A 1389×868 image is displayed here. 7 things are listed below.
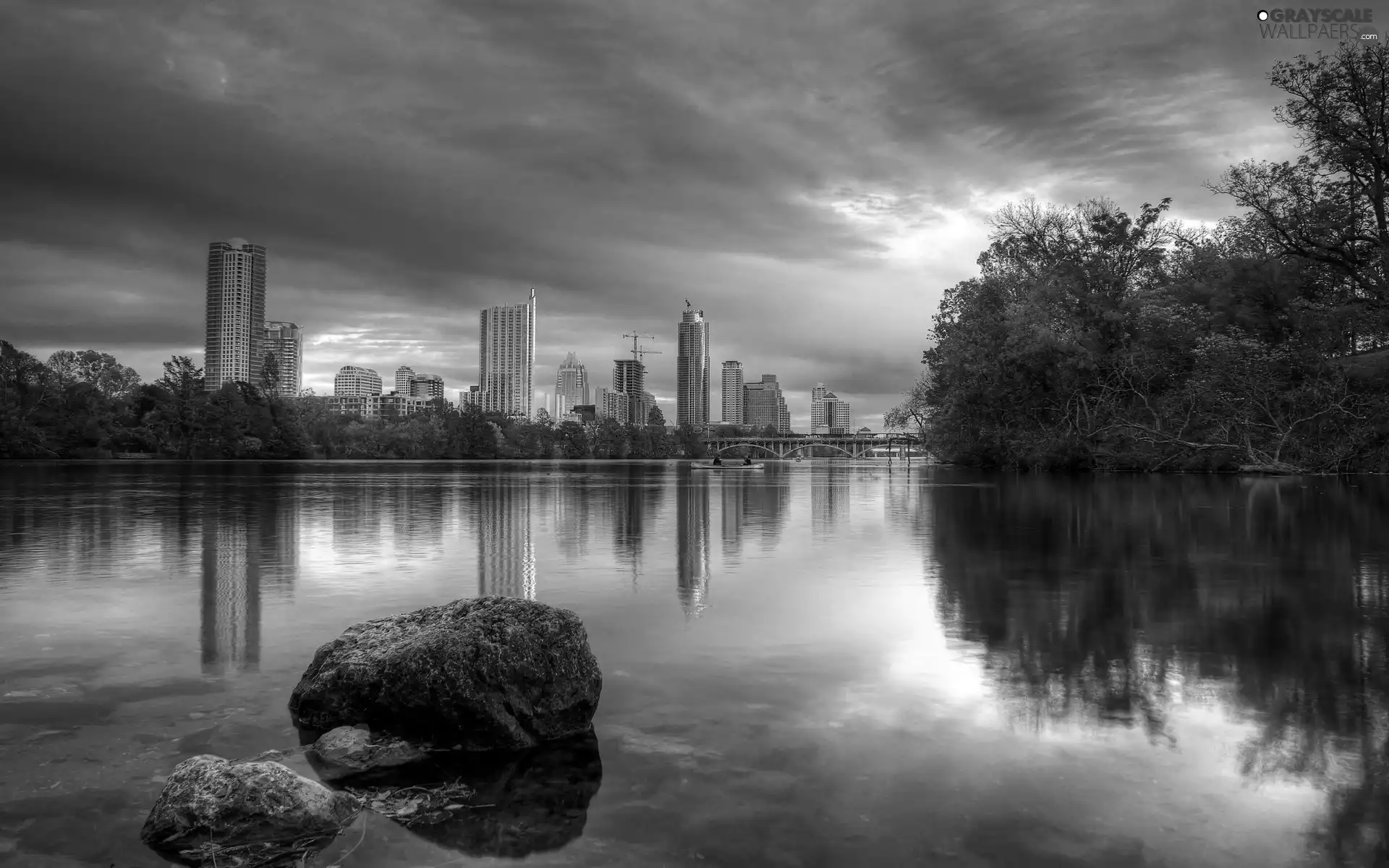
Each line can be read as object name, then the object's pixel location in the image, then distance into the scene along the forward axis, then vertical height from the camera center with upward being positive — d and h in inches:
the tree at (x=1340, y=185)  1462.8 +509.4
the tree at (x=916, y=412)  4042.8 +157.9
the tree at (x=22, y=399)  4264.3 +268.1
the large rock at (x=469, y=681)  276.5 -79.5
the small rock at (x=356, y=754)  255.9 -95.9
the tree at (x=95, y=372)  4975.4 +485.0
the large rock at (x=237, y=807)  204.8 -89.2
